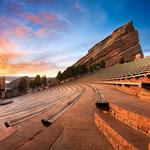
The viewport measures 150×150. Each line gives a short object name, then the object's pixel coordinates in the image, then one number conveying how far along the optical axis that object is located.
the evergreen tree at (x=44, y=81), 65.22
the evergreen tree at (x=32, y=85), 63.73
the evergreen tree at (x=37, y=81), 63.20
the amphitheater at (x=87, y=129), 2.43
